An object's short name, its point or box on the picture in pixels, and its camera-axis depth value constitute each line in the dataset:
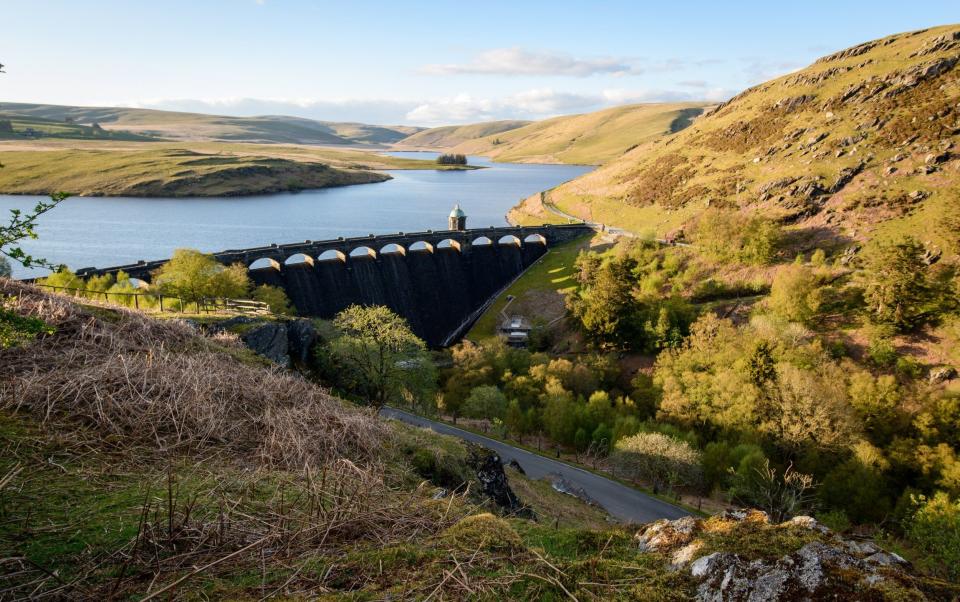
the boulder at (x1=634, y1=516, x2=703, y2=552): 7.24
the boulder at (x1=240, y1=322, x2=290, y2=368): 33.01
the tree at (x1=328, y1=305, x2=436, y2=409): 40.50
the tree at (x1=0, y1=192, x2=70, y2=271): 8.77
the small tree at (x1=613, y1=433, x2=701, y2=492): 35.56
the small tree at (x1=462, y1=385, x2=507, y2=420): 43.19
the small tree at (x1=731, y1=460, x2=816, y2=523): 33.12
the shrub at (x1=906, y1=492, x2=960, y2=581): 26.36
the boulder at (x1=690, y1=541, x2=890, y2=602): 5.38
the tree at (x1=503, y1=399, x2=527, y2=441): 43.44
